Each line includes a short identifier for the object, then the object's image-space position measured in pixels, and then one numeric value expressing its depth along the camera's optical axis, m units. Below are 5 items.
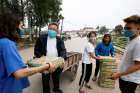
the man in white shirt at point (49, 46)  2.10
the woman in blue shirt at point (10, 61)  0.79
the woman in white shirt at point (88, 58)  2.24
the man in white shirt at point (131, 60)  1.20
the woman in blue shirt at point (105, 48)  2.60
